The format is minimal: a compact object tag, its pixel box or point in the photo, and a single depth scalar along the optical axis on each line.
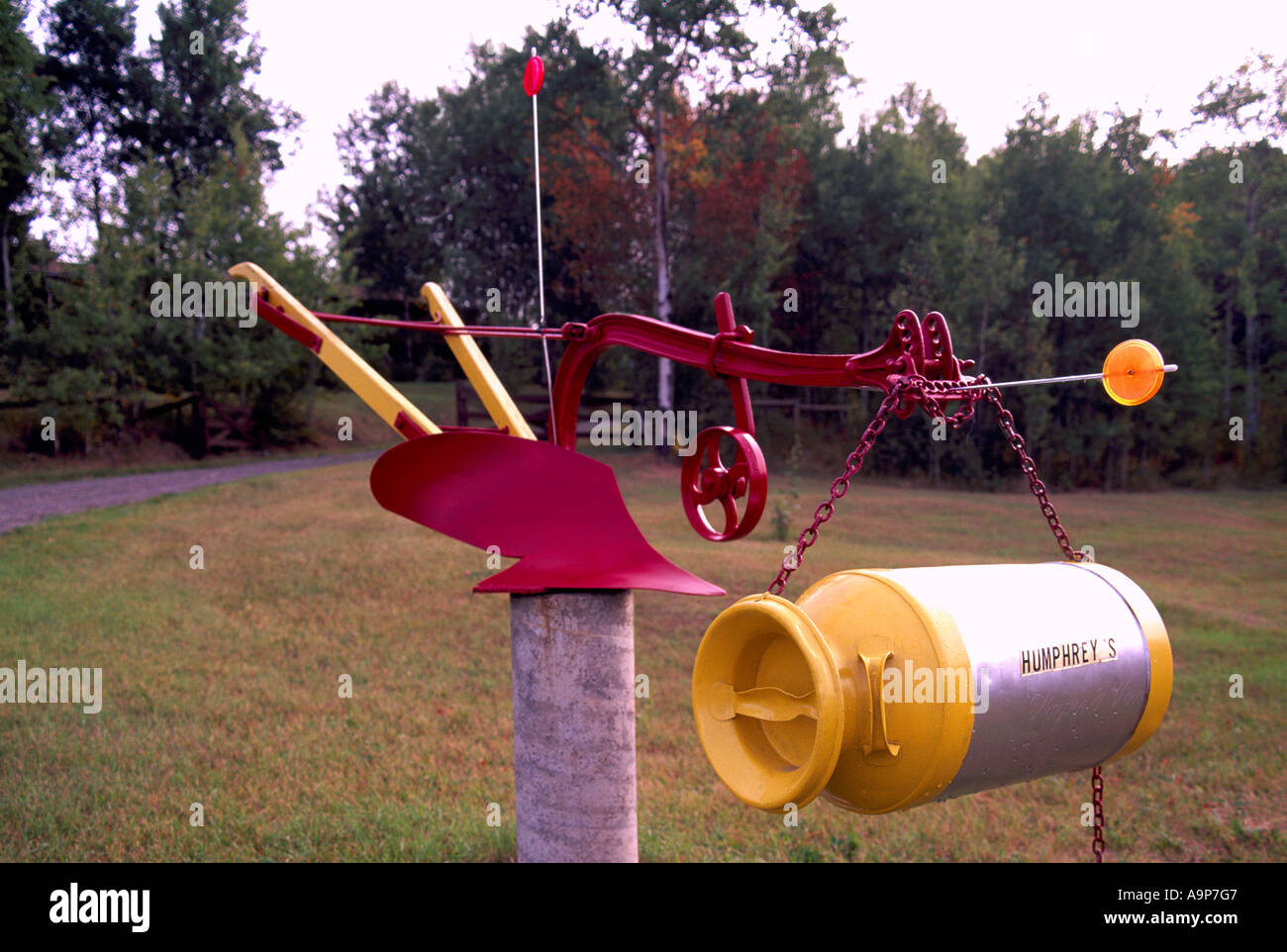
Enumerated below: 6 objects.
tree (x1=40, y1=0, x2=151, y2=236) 23.50
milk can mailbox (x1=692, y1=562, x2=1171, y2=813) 2.00
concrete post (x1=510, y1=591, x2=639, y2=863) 2.71
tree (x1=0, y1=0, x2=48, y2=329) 15.04
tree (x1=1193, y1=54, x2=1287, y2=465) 24.48
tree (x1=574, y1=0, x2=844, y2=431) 21.67
